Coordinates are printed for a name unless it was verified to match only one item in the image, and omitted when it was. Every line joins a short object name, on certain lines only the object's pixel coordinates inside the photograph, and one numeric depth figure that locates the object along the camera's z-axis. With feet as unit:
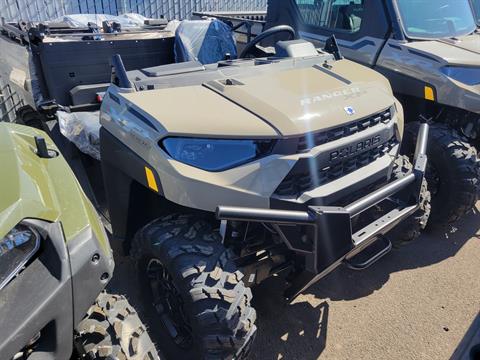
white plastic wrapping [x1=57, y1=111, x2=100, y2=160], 10.05
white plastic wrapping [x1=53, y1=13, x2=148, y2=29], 15.67
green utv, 3.74
